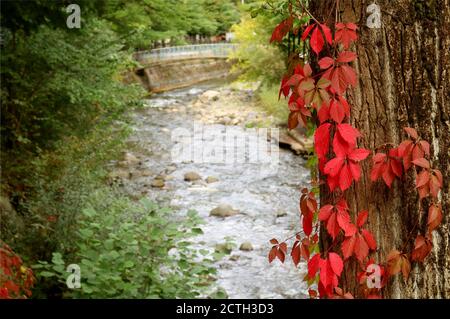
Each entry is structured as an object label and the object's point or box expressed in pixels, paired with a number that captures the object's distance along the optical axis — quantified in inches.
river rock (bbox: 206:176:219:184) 341.1
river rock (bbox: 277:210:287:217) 288.8
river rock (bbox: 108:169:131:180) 334.0
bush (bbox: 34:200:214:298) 143.8
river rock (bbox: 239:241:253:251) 252.2
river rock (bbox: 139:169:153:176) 352.8
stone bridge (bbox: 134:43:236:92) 581.2
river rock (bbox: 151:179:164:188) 332.5
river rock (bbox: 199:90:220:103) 579.6
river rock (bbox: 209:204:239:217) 292.2
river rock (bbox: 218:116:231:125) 491.8
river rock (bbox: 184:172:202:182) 345.7
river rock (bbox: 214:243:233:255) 243.8
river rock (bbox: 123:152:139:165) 370.9
